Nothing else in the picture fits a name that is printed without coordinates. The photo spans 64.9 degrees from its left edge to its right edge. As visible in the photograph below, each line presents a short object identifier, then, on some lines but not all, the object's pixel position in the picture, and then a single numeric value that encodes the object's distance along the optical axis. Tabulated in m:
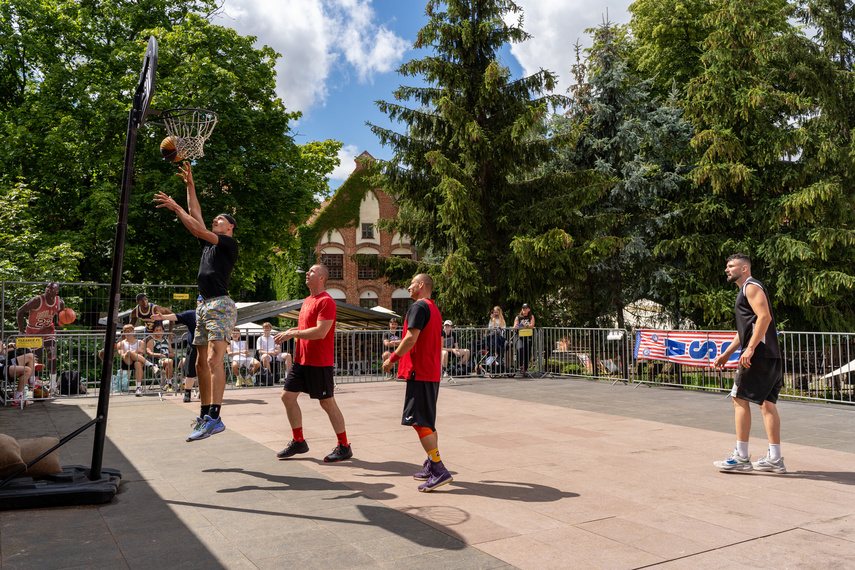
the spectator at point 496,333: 16.98
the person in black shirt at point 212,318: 6.14
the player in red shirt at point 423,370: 5.42
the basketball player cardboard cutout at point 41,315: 11.40
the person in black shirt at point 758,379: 6.01
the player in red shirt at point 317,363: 6.26
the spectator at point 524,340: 17.05
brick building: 48.59
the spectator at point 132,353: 13.07
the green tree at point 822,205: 20.98
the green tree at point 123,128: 23.33
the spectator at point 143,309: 12.34
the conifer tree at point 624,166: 23.19
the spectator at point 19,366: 10.96
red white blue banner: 12.81
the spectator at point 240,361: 14.93
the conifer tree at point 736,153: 22.02
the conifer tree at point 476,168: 20.41
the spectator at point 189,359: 10.21
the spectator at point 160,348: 13.38
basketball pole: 5.24
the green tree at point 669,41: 27.12
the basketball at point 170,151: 6.48
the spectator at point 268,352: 15.21
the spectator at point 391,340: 16.50
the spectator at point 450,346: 16.84
